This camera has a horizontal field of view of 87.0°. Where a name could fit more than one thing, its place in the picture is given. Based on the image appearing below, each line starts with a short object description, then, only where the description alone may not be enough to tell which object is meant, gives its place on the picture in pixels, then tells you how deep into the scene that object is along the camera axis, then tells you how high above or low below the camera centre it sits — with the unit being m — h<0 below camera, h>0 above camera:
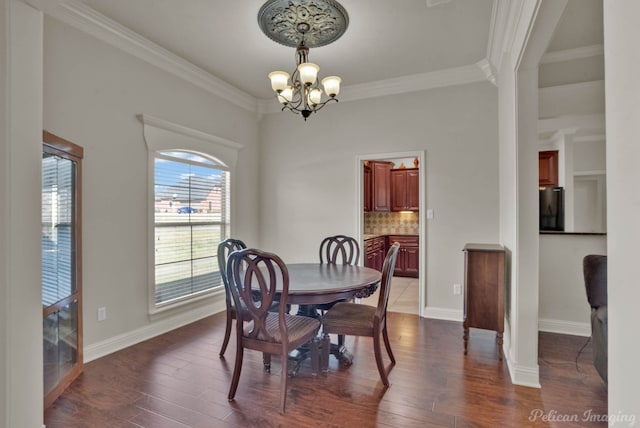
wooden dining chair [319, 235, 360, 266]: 3.58 -0.37
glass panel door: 2.26 -0.37
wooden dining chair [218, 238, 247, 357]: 2.76 -0.47
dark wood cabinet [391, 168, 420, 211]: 6.73 +0.50
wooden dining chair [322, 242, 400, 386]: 2.40 -0.79
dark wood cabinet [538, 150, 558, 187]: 3.79 +0.53
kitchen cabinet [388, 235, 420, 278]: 6.55 -0.85
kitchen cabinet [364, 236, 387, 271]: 5.97 -0.70
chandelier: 2.62 +1.62
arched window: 3.52 +0.08
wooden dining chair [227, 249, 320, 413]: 2.12 -0.72
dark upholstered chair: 2.10 -0.57
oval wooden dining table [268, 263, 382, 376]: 2.34 -0.52
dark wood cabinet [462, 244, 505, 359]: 2.94 -0.67
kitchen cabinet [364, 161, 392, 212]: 6.76 +0.53
